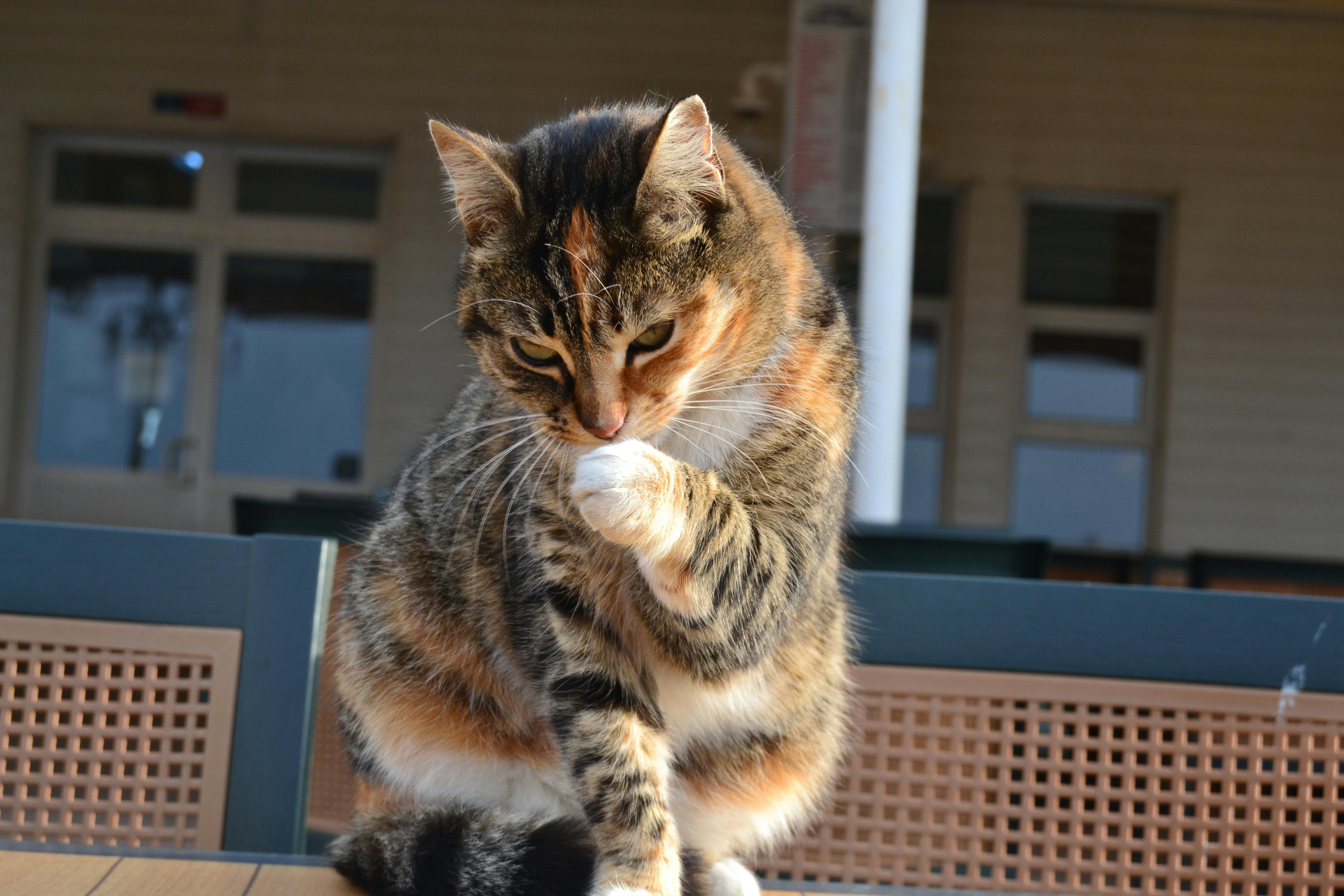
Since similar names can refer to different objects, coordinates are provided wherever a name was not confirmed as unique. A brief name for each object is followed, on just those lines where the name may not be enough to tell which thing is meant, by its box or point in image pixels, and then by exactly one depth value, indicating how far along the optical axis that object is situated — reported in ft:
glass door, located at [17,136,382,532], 22.56
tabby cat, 3.64
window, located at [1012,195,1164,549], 22.98
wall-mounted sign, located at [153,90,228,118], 22.06
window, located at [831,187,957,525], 23.07
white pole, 11.84
